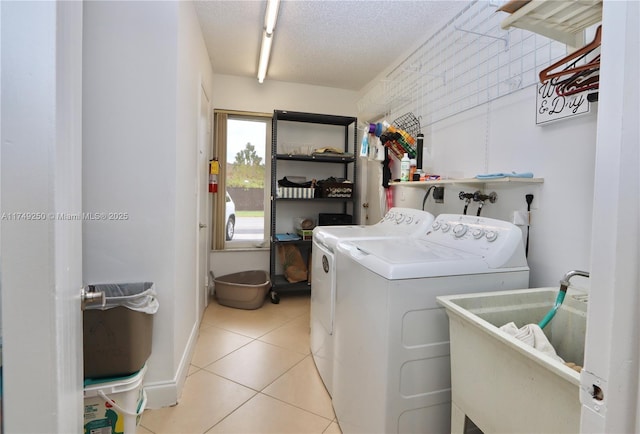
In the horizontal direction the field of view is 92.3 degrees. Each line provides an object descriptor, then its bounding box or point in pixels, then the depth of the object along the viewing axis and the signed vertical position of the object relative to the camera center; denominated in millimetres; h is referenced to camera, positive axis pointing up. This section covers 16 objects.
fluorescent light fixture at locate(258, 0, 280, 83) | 2002 +1301
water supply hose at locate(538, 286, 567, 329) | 1044 -338
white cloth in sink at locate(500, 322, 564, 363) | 911 -389
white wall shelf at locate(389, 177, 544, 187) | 1385 +136
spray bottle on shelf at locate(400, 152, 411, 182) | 2168 +273
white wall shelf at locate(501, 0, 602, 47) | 852 +571
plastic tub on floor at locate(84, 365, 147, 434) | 1291 -873
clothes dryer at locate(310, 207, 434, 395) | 1775 -358
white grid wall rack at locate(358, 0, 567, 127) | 1525 +883
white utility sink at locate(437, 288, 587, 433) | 705 -433
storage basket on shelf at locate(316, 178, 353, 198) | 3395 +181
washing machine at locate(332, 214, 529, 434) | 1129 -438
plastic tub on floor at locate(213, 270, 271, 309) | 3121 -929
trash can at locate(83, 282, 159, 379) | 1298 -587
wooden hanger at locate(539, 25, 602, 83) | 1014 +544
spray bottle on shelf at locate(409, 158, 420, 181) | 2160 +281
